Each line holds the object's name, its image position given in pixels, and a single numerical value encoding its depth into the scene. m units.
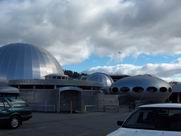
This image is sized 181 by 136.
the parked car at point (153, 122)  3.70
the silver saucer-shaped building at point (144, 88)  31.10
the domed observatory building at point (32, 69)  32.68
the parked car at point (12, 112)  9.33
